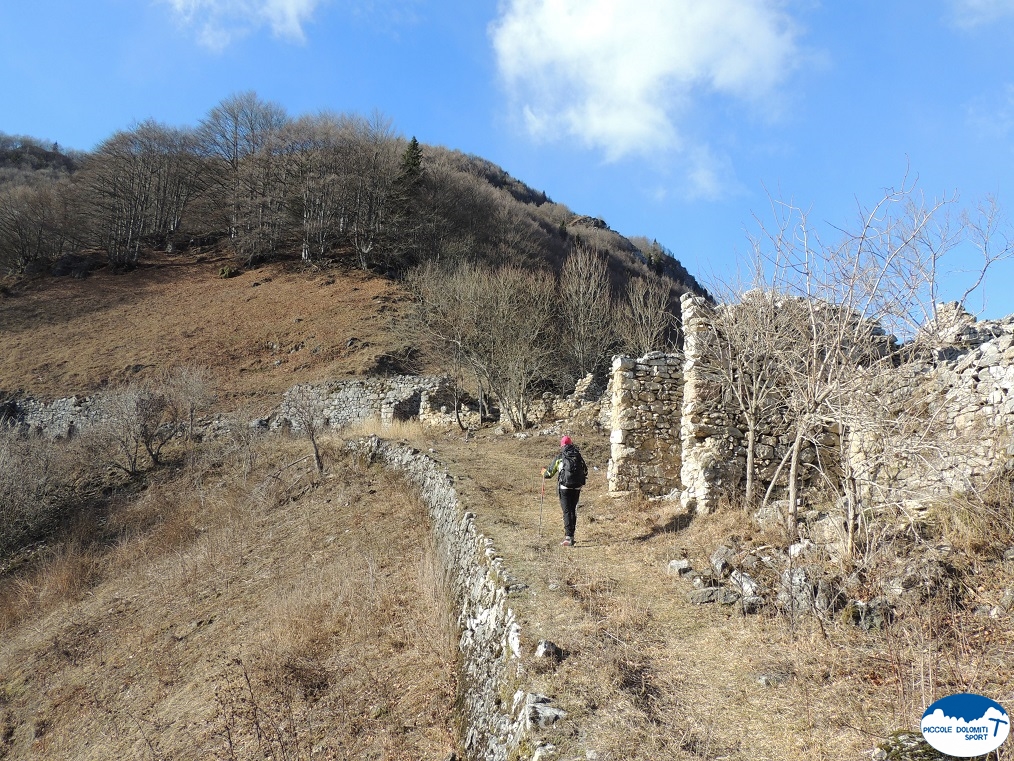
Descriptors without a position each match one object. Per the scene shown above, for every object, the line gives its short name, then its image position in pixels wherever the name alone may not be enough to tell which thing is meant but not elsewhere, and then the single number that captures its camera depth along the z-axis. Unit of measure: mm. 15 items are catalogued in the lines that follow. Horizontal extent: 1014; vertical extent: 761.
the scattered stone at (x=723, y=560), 6516
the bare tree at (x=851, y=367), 6121
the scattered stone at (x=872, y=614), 4808
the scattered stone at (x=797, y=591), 5312
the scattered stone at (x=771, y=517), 7443
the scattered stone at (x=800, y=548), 6277
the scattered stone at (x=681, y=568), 6969
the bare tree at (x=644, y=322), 28469
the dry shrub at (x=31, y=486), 18625
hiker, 8766
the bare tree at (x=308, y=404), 26031
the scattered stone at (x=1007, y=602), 4328
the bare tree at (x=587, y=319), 31281
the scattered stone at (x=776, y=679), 4484
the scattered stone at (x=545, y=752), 4059
